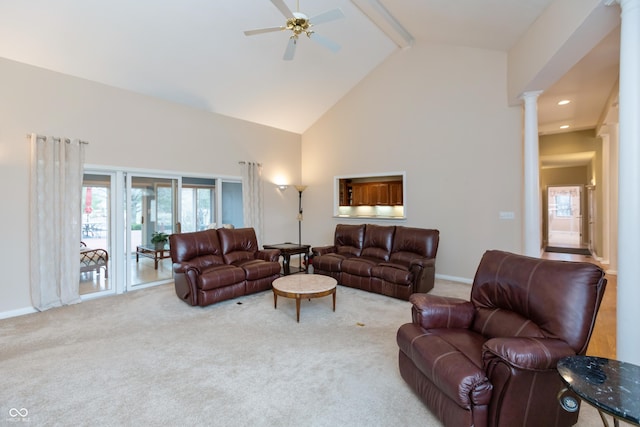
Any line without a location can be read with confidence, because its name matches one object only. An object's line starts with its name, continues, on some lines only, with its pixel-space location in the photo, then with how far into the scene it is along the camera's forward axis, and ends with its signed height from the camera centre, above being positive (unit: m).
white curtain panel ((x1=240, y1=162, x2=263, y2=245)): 6.51 +0.40
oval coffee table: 3.63 -0.95
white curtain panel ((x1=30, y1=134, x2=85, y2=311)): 4.04 -0.06
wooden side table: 5.79 -0.76
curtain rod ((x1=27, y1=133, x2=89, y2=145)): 4.03 +1.07
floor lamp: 7.74 +0.00
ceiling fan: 3.10 +2.07
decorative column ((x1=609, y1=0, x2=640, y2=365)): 2.11 +0.17
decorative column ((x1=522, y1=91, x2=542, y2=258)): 4.26 +0.45
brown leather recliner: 1.62 -0.83
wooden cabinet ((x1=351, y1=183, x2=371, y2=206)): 7.34 +0.45
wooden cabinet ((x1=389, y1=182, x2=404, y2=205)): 6.91 +0.44
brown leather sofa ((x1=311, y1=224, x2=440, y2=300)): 4.44 -0.80
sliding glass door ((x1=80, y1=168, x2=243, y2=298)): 4.77 -0.07
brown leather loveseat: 4.13 -0.80
